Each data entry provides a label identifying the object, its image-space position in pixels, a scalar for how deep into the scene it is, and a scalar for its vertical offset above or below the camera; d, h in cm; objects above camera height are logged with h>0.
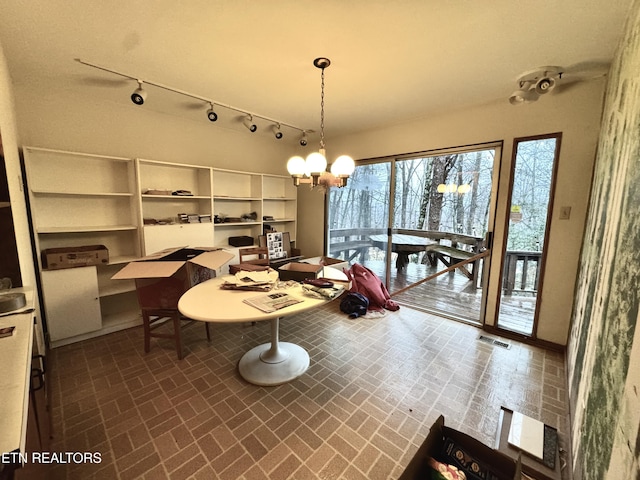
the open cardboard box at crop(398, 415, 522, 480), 95 -97
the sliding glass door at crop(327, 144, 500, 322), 321 -19
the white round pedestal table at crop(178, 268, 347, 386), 160 -66
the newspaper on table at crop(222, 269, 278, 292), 205 -61
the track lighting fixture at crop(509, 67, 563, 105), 216 +112
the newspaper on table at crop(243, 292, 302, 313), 170 -64
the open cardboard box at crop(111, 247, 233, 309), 214 -61
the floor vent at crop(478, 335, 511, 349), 274 -143
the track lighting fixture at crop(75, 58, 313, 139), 229 +120
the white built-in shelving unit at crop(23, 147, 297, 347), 254 -10
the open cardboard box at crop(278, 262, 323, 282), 226 -56
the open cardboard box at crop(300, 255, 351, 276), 396 -83
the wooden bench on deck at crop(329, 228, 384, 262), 441 -58
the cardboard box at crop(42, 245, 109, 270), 244 -49
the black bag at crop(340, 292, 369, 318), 340 -128
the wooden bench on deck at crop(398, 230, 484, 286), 329 -53
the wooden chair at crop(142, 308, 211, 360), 235 -107
